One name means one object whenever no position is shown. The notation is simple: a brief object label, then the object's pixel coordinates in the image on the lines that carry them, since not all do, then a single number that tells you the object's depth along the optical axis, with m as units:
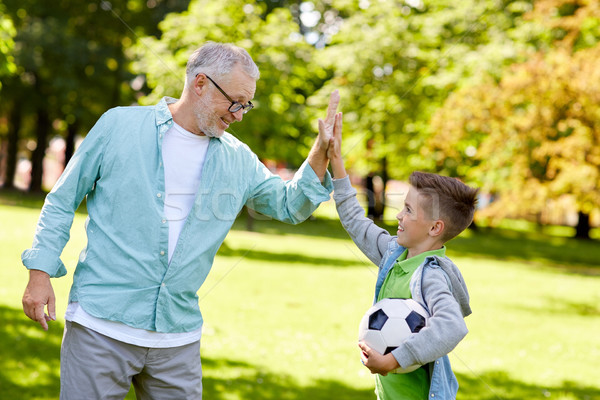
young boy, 2.46
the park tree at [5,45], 7.66
